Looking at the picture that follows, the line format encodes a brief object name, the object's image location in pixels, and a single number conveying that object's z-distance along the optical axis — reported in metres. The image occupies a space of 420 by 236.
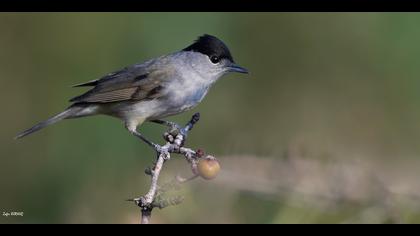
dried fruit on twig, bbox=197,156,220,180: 5.13
